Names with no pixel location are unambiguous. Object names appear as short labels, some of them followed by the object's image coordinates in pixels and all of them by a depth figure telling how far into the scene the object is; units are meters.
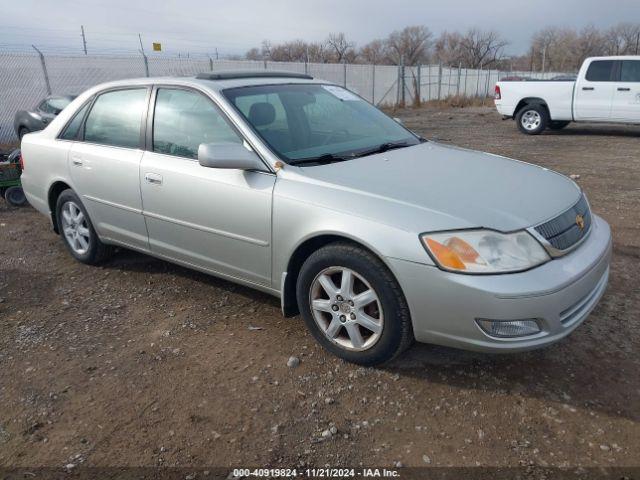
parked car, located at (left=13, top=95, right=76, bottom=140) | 11.46
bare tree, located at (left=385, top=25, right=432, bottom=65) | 75.19
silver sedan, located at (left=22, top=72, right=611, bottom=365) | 2.56
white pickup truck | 11.91
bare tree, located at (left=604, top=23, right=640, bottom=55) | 60.16
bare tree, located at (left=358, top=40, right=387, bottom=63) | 73.06
